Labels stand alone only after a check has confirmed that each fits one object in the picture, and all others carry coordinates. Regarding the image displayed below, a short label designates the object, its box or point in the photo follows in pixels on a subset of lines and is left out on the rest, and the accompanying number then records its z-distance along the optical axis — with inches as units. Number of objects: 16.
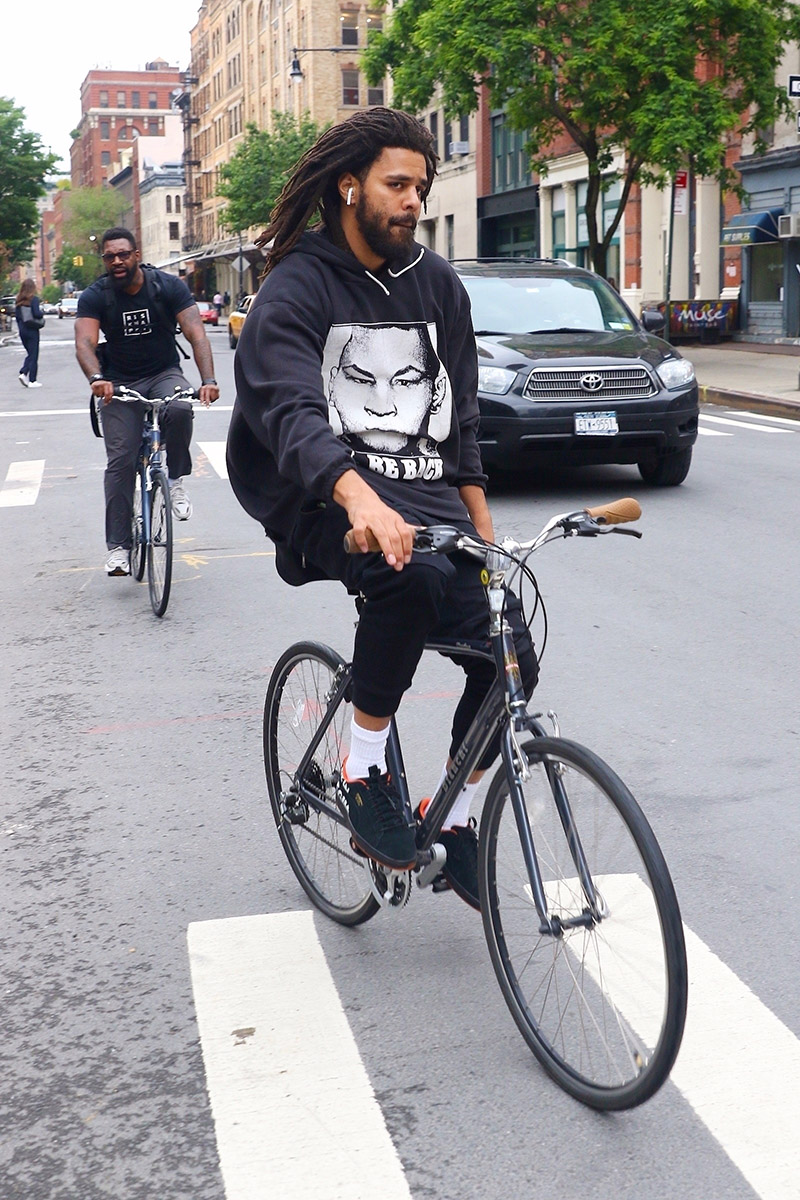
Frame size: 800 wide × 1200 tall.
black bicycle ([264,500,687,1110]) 105.6
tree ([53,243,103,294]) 6407.5
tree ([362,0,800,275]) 1028.5
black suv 433.4
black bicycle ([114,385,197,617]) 304.3
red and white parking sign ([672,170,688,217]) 987.9
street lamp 1784.8
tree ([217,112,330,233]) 2736.2
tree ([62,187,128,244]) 6122.1
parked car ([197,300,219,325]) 2787.4
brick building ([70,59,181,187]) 7022.6
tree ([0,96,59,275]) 2805.1
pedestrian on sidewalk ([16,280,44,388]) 1076.5
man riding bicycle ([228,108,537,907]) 123.2
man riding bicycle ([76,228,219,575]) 315.6
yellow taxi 1209.8
